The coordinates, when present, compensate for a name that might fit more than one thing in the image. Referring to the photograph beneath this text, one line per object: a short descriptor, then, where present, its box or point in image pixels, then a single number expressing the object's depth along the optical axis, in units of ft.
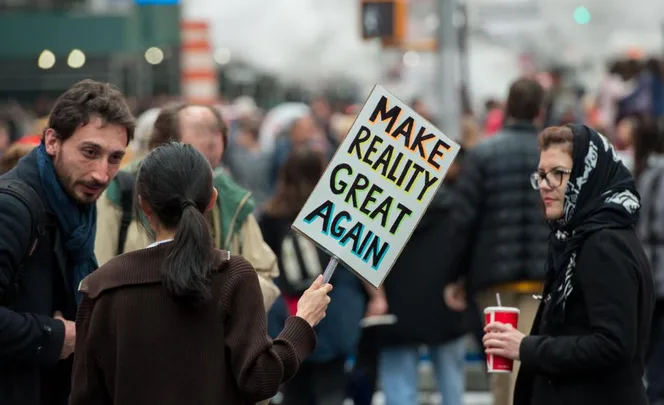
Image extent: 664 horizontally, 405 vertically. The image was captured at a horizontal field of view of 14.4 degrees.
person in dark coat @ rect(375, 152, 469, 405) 55.50
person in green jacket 36.57
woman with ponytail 25.09
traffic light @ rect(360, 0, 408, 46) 109.91
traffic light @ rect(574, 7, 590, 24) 282.28
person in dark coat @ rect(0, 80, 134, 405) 28.86
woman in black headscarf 30.00
